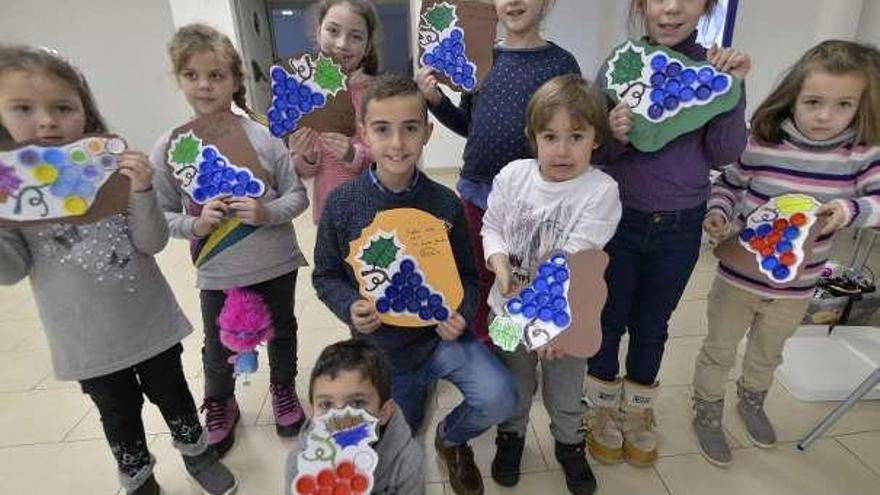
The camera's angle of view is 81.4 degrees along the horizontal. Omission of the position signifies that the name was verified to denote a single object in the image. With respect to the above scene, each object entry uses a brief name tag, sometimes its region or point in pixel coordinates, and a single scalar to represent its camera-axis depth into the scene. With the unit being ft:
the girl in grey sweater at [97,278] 3.48
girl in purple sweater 4.04
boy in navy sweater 4.00
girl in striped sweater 4.11
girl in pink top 4.71
